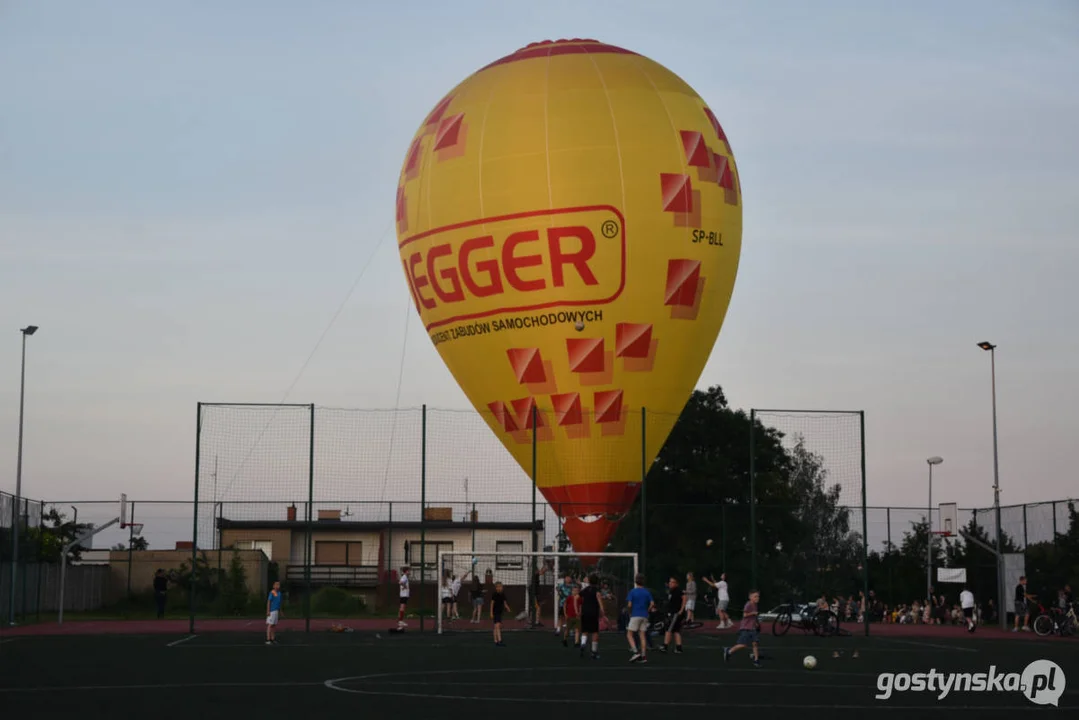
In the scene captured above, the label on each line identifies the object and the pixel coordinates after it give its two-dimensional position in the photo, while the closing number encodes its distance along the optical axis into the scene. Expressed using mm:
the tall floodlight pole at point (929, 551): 51778
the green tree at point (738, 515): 42156
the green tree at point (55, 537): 48375
